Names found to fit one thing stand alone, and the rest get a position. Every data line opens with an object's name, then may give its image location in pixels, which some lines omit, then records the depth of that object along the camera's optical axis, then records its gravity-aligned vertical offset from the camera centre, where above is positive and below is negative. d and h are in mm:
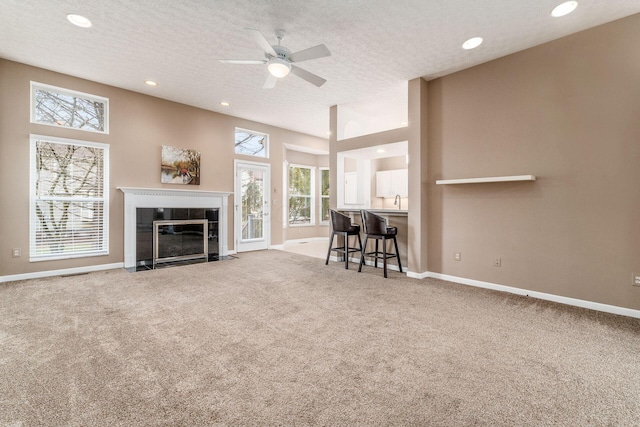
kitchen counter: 4609 +72
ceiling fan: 2885 +1690
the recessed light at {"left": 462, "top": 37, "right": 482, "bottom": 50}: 3299 +2043
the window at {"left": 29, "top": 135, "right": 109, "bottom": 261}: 4199 +309
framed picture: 5419 +1017
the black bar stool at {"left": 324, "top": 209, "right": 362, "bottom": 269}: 4871 -196
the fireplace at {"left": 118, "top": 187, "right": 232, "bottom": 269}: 4910 -53
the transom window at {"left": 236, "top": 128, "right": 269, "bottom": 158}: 6633 +1786
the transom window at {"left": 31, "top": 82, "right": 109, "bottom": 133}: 4230 +1726
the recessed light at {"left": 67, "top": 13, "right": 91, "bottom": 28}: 2977 +2111
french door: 6555 +272
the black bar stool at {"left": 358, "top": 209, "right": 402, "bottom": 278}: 4277 -220
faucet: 7368 +402
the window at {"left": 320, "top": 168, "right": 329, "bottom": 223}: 9141 +793
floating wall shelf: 3289 +451
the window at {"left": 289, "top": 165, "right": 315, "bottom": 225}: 8547 +677
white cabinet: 7430 +902
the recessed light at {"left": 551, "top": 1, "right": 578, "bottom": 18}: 2701 +2003
